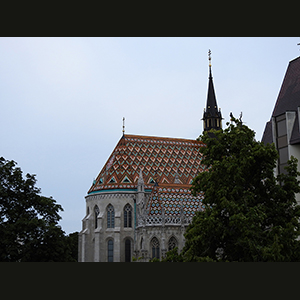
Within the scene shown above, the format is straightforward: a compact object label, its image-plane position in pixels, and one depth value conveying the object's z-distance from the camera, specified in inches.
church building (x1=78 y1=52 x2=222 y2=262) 1797.5
